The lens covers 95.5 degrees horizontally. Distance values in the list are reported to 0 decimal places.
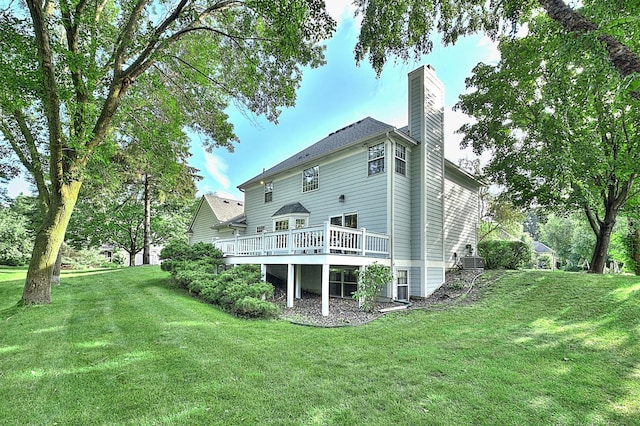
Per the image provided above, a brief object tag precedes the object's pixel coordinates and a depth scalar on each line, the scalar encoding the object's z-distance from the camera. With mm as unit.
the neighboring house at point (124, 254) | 31508
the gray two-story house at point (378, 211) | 9289
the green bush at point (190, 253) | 11953
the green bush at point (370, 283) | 8328
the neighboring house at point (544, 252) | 33125
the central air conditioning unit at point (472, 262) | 12344
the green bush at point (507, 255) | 13273
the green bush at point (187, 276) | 9961
